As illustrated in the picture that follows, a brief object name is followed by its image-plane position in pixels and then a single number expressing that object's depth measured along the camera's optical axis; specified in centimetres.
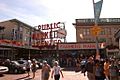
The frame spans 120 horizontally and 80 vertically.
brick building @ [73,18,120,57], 2742
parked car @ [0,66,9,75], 946
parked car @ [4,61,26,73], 1130
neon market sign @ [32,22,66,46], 2191
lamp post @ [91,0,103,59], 519
